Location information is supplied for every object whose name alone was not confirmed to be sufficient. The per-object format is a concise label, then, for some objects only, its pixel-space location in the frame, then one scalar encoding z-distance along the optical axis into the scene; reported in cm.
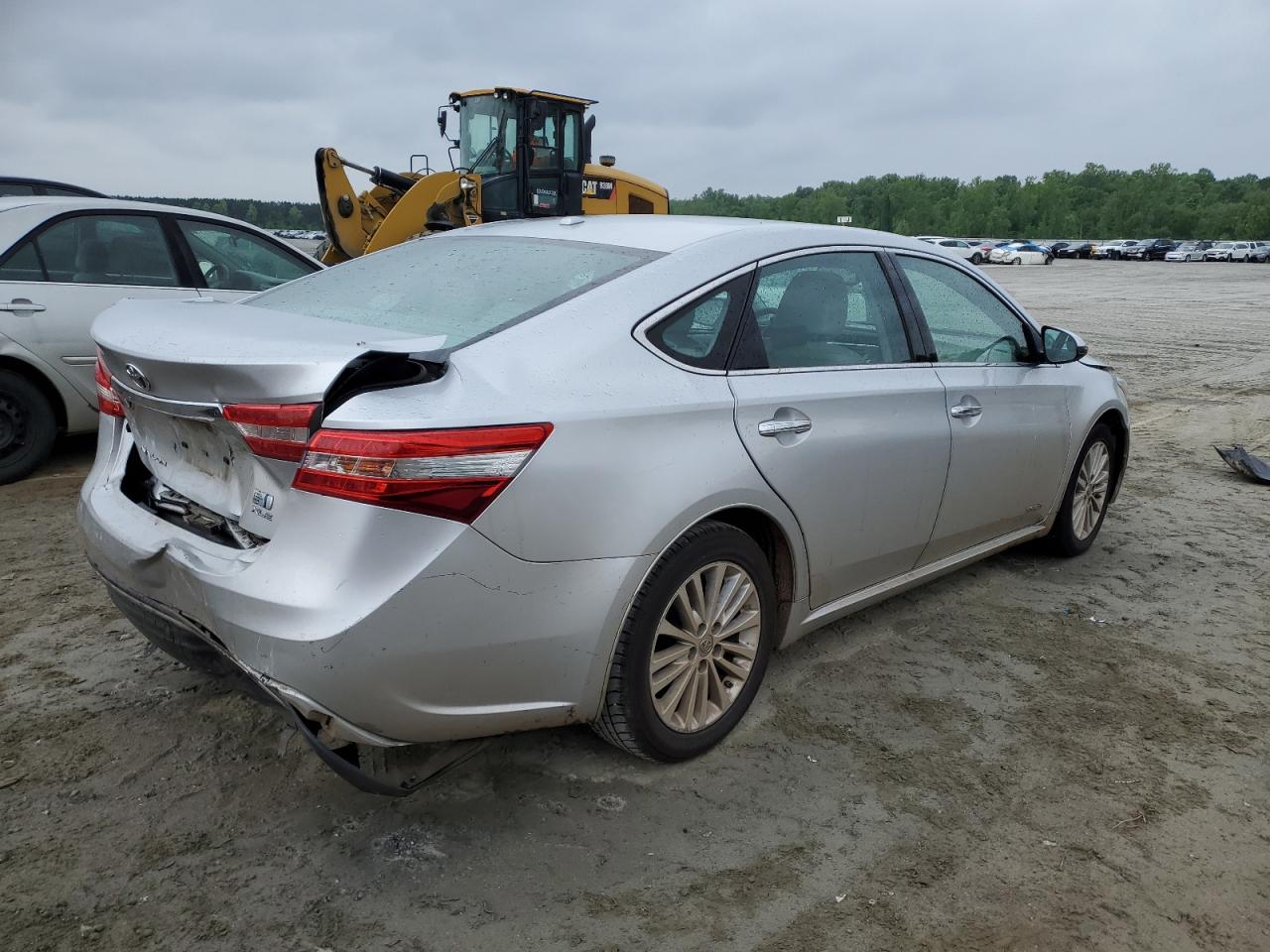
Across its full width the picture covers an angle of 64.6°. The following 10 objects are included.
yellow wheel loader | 1211
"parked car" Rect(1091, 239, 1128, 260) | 6994
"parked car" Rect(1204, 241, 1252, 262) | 6219
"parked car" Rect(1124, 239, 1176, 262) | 6788
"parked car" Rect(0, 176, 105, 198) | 903
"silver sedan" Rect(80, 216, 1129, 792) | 224
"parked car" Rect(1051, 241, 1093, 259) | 7212
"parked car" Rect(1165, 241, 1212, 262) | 6400
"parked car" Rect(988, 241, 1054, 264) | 5697
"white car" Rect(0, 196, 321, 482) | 564
